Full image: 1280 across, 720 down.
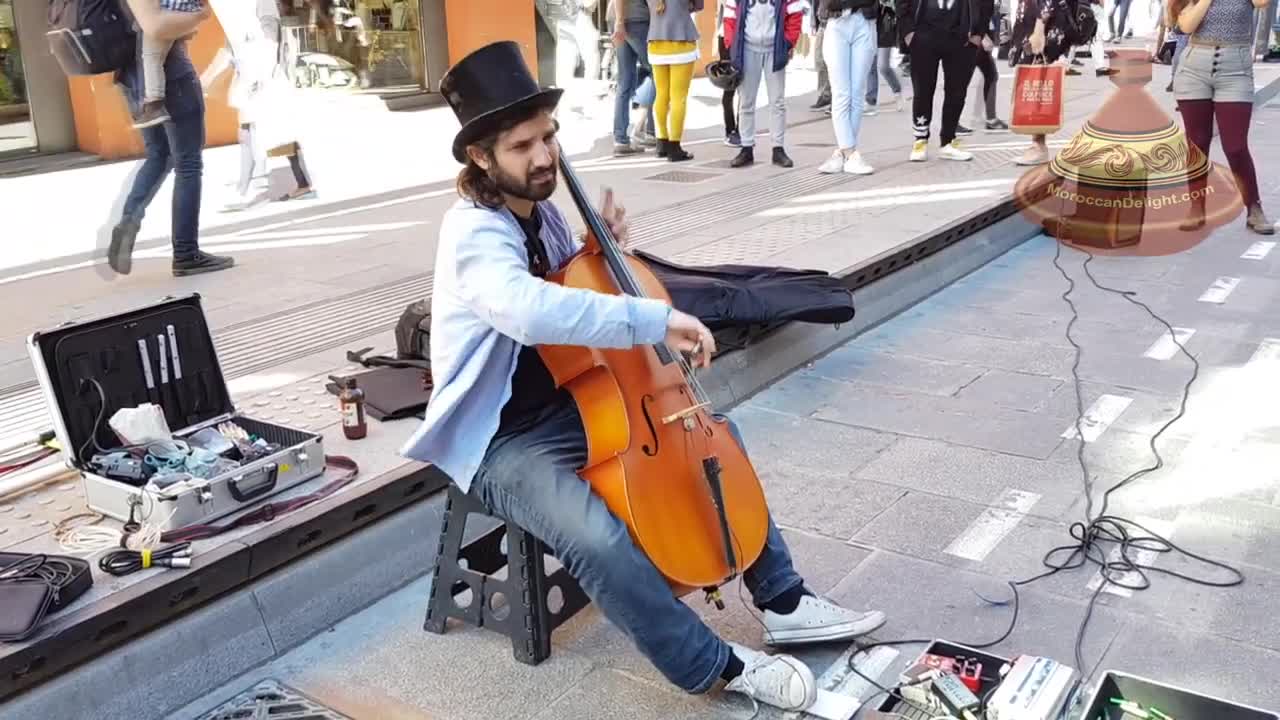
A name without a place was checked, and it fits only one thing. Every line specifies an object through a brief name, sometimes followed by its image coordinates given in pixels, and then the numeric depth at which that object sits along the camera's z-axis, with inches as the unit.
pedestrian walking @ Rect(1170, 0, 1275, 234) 259.0
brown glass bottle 148.3
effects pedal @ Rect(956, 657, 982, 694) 103.7
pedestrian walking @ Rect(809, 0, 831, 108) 505.0
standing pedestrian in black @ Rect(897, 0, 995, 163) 337.1
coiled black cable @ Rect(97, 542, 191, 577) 112.8
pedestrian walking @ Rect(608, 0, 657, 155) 370.0
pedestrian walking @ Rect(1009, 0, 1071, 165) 378.9
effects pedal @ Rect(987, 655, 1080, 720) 96.2
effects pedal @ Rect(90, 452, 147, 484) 125.6
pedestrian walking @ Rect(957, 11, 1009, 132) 394.0
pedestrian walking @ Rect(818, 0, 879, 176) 323.9
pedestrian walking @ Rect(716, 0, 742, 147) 367.2
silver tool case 122.3
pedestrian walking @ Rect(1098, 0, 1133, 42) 790.5
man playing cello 100.1
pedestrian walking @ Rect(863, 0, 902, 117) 468.8
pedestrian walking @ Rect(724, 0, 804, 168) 334.6
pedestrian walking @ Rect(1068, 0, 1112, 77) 648.3
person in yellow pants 345.7
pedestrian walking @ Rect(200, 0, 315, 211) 326.0
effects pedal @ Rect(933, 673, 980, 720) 98.5
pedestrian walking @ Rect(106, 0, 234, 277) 232.5
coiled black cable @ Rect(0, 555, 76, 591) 106.5
